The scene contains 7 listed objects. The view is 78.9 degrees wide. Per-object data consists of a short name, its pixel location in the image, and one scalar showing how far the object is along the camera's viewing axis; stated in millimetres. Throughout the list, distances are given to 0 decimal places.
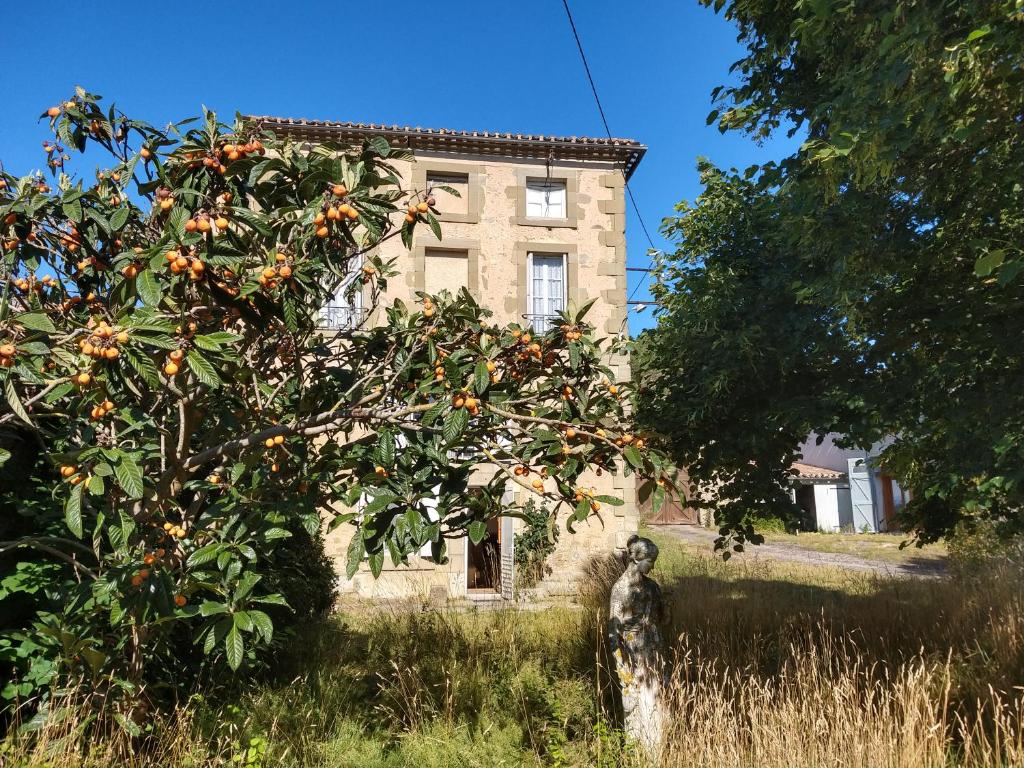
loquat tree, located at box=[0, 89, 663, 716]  2746
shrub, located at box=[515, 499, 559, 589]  12031
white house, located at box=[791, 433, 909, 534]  25078
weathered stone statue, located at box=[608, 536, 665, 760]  4188
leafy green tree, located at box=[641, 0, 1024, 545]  3266
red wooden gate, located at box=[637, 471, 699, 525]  28341
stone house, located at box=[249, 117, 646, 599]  12000
